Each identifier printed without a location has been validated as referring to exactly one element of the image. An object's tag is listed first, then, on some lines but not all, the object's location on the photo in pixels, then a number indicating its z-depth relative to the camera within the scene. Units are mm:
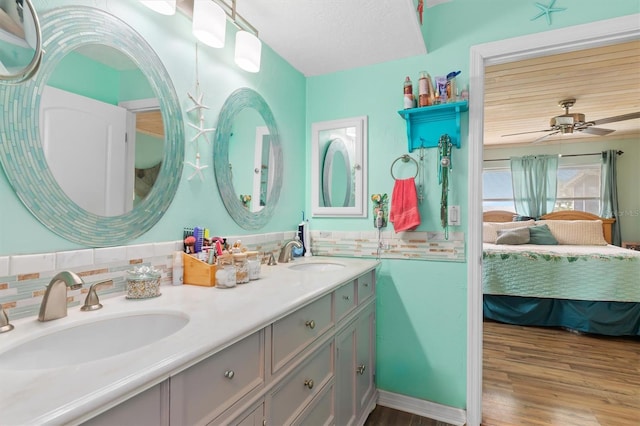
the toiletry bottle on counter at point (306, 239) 2303
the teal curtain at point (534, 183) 5438
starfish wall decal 1733
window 5262
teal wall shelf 1908
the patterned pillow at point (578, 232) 4332
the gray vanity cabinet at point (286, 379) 693
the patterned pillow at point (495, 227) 4625
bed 3225
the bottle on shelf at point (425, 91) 1954
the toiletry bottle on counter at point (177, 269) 1332
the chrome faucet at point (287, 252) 2023
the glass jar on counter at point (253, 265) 1460
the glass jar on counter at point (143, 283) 1114
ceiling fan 3492
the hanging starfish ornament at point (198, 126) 1470
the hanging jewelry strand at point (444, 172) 1930
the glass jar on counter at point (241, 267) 1382
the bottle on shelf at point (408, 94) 1992
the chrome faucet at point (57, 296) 866
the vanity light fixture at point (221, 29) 1306
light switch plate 1972
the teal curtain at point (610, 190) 5051
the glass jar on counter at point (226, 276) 1293
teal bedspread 3240
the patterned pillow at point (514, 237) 4250
